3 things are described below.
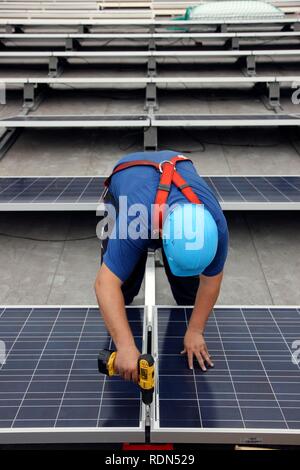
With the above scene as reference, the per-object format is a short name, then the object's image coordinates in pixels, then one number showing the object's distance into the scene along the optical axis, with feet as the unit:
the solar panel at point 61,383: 6.20
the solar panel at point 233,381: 6.21
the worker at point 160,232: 5.82
